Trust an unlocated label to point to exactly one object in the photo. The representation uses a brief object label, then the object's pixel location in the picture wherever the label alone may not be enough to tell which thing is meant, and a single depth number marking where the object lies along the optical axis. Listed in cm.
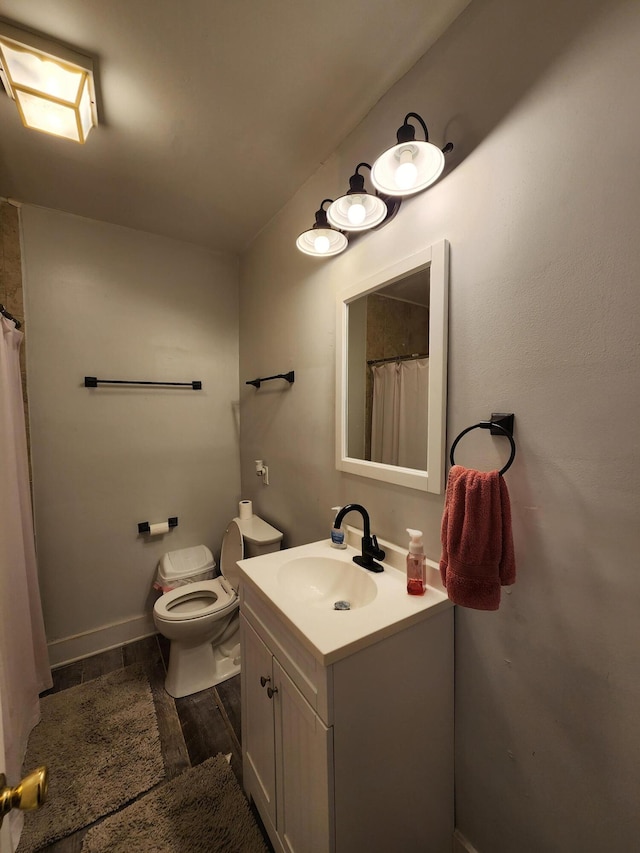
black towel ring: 85
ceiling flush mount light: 101
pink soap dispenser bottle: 103
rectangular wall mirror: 106
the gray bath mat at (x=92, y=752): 121
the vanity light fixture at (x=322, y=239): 132
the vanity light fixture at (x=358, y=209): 116
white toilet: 170
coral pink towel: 81
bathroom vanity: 81
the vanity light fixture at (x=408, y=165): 97
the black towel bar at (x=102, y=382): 199
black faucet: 121
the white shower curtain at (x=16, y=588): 128
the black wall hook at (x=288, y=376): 182
